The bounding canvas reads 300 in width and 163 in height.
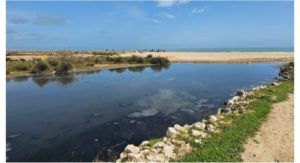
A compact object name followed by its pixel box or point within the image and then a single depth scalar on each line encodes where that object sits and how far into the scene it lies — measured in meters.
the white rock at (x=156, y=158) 4.39
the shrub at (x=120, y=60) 28.20
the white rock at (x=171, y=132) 5.60
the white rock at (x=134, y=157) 4.50
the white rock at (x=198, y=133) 5.37
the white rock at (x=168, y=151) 4.56
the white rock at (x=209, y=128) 5.68
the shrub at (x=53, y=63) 21.59
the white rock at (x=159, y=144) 4.92
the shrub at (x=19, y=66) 21.00
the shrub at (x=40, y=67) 20.06
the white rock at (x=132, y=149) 4.85
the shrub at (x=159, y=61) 29.28
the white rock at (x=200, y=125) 5.93
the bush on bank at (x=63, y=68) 19.79
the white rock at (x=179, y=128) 5.81
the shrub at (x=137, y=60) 28.97
